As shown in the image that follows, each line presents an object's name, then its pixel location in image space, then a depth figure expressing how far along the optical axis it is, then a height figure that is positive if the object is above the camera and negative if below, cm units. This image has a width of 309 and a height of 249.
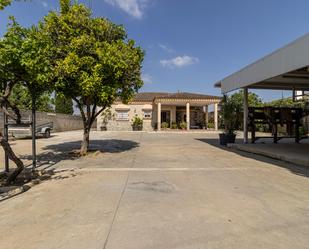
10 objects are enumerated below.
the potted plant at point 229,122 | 1115 +4
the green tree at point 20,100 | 1991 +241
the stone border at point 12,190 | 400 -151
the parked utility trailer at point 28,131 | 1376 -59
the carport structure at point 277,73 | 577 +211
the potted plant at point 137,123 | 2344 -9
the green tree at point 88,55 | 708 +266
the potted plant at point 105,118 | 2352 +60
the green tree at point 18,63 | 430 +138
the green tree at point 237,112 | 1121 +63
